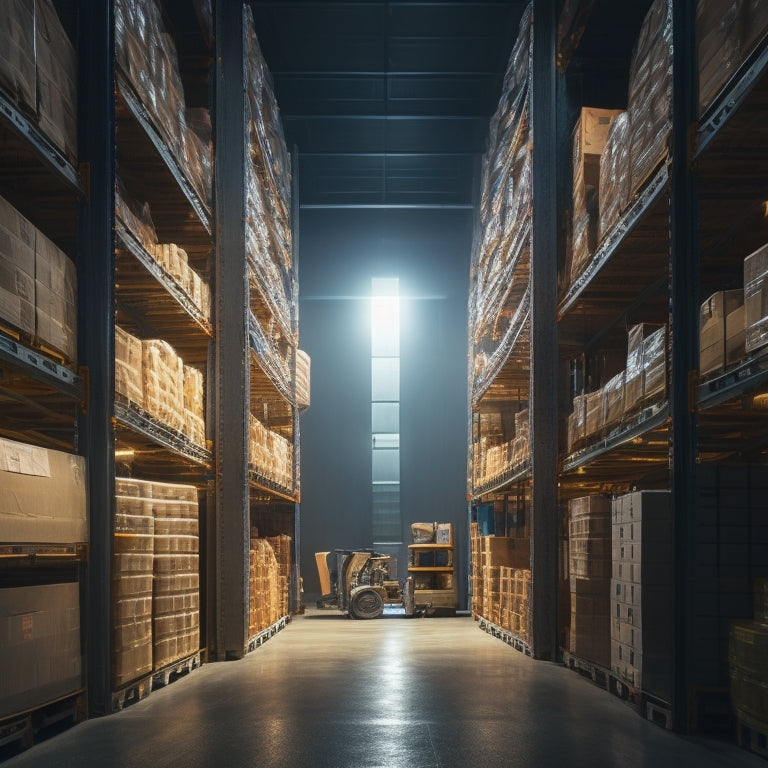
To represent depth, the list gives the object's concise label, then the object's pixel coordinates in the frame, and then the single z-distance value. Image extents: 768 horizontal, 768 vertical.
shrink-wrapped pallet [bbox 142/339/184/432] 7.29
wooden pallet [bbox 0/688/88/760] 4.91
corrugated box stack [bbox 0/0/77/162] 4.85
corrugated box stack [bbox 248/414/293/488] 11.10
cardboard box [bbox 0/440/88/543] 4.71
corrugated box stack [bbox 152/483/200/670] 7.35
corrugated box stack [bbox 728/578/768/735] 4.79
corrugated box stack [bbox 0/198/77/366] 4.79
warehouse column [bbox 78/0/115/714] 5.92
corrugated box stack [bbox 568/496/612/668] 7.56
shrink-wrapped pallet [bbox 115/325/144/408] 6.57
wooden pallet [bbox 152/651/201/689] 7.29
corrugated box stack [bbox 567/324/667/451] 6.29
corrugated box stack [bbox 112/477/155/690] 6.21
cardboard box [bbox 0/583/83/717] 4.78
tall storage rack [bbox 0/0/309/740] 5.75
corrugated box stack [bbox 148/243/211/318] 7.84
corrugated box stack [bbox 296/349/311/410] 16.00
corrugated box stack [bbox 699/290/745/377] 5.15
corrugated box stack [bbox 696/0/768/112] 4.89
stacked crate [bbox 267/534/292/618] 13.55
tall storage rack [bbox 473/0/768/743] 5.24
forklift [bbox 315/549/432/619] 16.50
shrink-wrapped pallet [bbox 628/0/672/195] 6.15
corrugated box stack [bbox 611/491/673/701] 5.99
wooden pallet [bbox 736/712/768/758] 4.81
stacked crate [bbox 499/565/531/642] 10.21
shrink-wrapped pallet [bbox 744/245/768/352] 4.71
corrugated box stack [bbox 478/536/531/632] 11.27
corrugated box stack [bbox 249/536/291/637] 10.98
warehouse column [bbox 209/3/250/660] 9.52
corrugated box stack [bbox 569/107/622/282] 8.43
